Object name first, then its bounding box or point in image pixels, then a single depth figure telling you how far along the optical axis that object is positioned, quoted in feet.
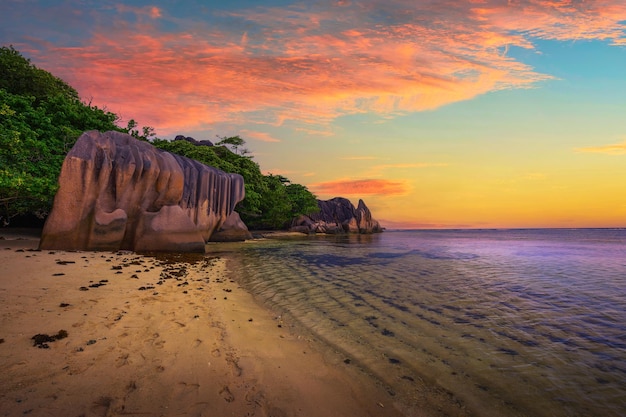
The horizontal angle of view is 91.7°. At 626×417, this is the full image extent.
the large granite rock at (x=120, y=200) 45.96
